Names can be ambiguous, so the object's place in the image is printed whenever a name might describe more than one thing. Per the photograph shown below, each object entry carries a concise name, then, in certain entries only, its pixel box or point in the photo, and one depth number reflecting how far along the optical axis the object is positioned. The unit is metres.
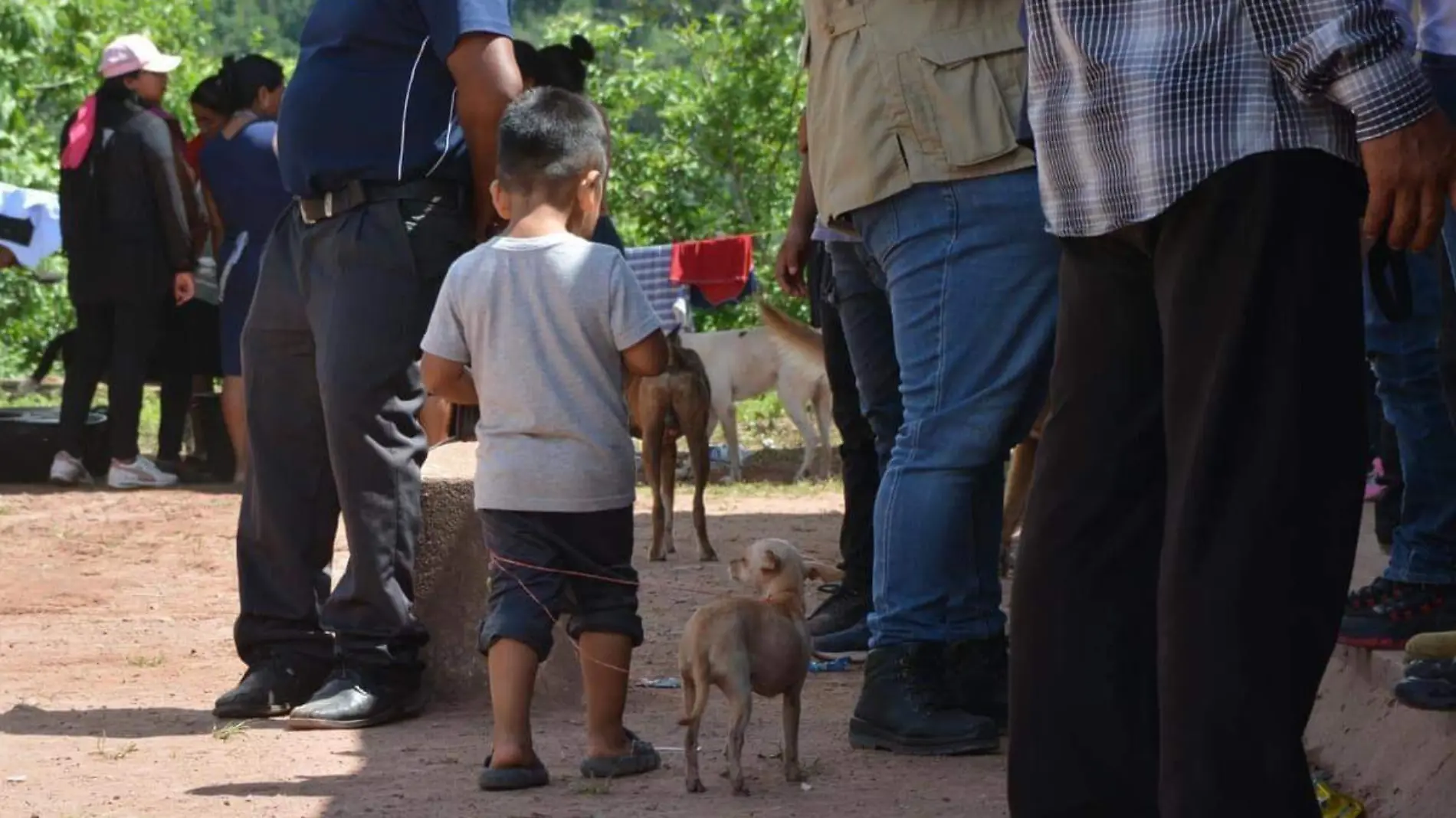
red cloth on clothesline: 13.75
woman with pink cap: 11.38
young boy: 4.25
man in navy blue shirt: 4.91
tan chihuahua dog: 4.05
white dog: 12.74
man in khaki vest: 4.27
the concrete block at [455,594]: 5.28
